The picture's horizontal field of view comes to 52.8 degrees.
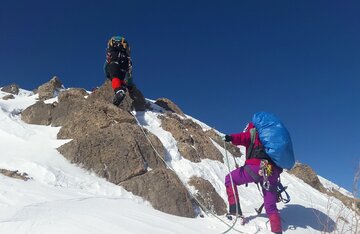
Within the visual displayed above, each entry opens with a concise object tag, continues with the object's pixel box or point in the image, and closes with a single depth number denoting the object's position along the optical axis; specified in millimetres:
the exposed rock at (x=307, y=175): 15930
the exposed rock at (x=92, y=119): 10203
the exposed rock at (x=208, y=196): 8592
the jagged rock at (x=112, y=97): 12733
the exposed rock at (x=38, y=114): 11664
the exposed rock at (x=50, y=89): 14852
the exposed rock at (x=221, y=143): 14586
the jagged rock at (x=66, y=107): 11466
